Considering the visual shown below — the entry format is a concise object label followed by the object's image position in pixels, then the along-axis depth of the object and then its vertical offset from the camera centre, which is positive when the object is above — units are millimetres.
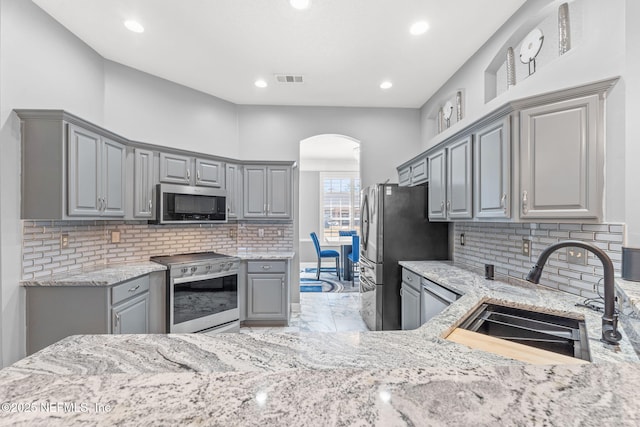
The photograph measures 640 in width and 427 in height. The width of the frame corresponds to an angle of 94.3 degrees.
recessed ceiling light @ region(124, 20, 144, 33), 2428 +1567
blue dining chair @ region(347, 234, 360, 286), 5484 -733
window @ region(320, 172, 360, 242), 7715 +316
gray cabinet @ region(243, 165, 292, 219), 3828 +349
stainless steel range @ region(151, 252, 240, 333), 2906 -819
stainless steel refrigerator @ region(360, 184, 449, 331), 3139 -277
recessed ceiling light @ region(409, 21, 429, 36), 2418 +1555
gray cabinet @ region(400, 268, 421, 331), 2705 -829
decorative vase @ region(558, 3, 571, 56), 1882 +1185
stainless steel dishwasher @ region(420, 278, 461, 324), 2139 -653
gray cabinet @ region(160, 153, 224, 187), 3203 +494
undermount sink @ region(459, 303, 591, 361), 1270 -552
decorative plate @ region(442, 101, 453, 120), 3433 +1228
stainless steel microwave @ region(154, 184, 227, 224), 3127 +106
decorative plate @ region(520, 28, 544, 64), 2156 +1261
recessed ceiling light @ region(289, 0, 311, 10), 2178 +1563
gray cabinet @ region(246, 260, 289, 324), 3521 -914
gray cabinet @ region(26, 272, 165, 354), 2197 -737
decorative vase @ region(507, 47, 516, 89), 2408 +1194
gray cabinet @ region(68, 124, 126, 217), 2268 +332
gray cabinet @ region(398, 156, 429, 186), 3217 +501
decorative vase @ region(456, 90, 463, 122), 3162 +1163
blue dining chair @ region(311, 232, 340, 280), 6008 -819
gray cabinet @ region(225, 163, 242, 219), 3700 +313
